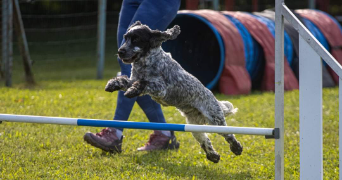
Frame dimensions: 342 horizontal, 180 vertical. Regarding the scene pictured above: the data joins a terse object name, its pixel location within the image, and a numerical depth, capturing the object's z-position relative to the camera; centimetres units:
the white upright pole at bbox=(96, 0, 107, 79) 1852
